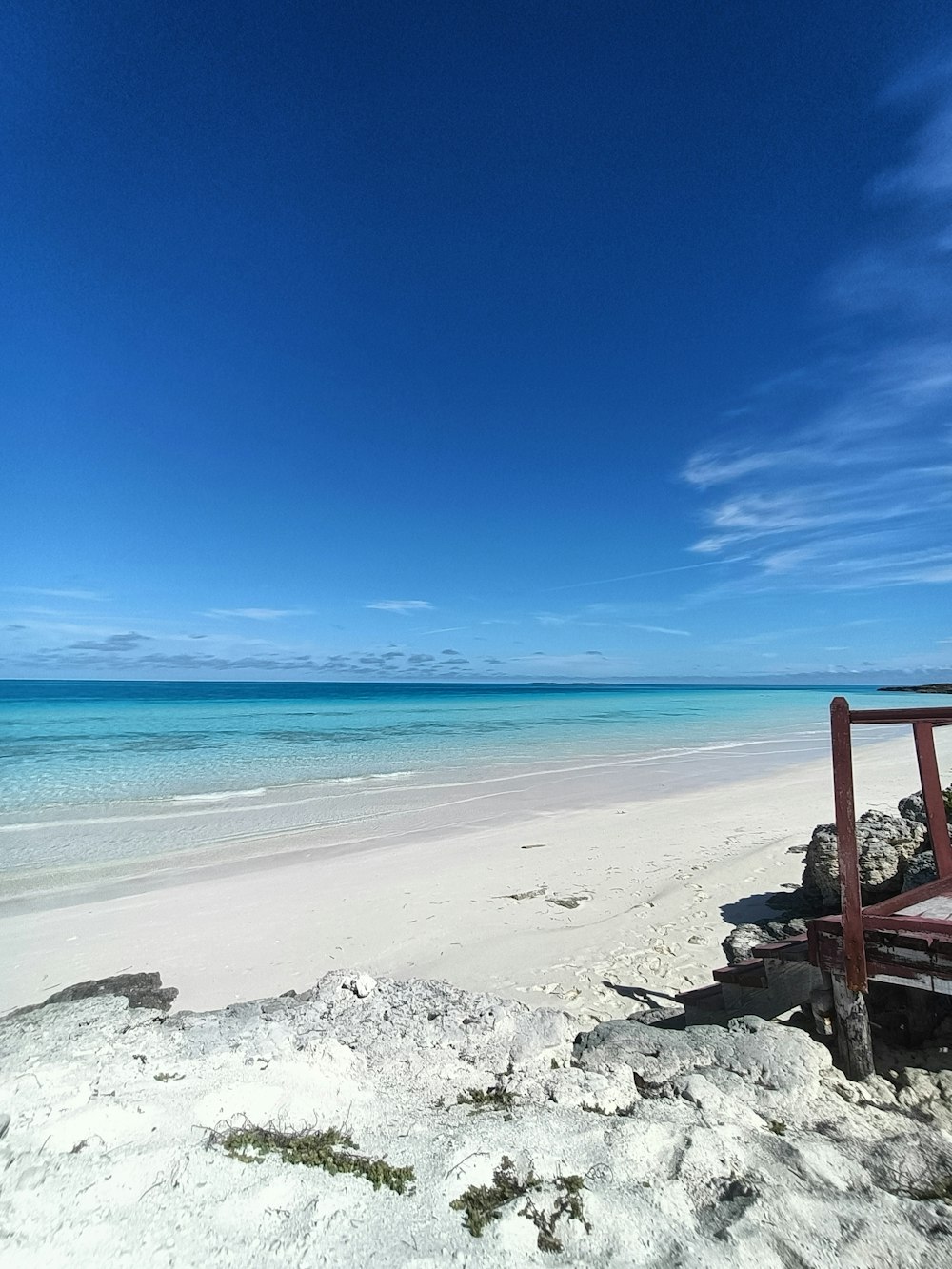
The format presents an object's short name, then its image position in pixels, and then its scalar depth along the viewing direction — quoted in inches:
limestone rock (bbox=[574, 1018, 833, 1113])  146.5
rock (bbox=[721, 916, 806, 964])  244.2
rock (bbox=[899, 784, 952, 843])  328.7
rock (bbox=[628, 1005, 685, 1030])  195.6
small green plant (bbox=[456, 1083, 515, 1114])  141.7
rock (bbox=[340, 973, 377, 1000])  189.4
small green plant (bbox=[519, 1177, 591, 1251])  102.8
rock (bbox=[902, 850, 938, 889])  227.8
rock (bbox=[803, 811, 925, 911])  252.7
